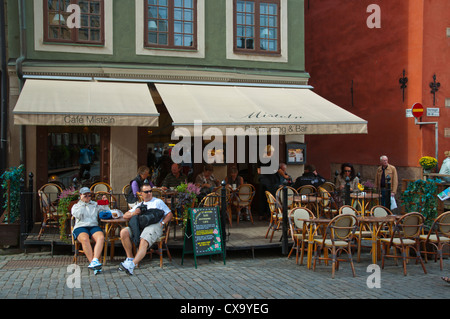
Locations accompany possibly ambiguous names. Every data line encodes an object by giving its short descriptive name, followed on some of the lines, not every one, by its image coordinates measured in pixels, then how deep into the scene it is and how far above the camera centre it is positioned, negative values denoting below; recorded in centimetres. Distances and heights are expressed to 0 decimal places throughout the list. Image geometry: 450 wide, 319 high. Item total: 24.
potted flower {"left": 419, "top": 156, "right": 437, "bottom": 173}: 1340 -48
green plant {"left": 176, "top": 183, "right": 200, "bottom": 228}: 908 -97
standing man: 1227 -72
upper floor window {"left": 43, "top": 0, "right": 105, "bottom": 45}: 1145 +291
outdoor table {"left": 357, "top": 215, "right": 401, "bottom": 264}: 832 -136
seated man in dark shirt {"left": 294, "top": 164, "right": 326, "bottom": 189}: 1158 -80
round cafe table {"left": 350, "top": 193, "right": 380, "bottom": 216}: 1035 -117
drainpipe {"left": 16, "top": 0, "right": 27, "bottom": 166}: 1103 +200
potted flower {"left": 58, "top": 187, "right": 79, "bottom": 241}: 880 -107
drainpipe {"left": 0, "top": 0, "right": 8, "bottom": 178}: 1106 +103
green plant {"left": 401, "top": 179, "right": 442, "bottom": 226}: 948 -103
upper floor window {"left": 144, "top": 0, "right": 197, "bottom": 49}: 1217 +306
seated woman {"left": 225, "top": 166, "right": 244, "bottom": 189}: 1222 -85
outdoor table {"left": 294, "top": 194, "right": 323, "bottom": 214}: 1025 -114
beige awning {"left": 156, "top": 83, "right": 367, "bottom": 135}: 1010 +76
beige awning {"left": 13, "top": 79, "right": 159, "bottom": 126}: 924 +81
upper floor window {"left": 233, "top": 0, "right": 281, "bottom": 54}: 1288 +317
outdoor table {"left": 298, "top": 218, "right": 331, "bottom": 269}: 811 -143
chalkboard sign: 850 -154
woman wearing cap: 804 -135
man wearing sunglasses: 807 -142
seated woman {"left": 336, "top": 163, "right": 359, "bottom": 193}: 1135 -78
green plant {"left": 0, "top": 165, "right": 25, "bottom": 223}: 948 -90
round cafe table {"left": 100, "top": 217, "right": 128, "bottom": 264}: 829 -147
